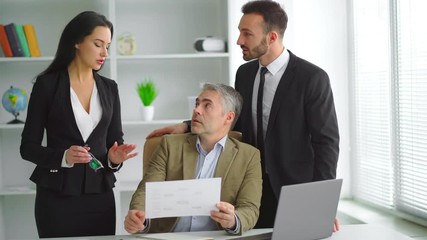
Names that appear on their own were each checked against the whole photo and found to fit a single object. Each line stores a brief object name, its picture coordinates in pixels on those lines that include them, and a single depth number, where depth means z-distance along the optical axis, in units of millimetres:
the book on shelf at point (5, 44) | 4637
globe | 4660
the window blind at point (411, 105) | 3756
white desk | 2406
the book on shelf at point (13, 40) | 4625
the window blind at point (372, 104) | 4312
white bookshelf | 4949
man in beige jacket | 2633
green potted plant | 4752
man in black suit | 2824
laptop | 2213
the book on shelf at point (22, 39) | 4656
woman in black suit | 2869
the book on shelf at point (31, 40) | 4684
